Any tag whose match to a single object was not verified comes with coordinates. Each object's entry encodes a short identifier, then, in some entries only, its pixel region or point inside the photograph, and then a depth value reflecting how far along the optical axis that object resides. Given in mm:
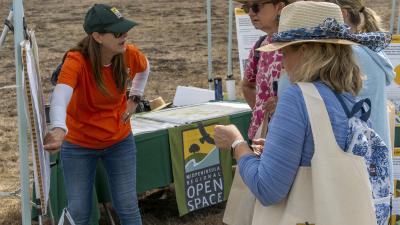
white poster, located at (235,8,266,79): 5086
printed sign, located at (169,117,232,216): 4043
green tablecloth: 3465
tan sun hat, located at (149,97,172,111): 4773
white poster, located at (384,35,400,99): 4145
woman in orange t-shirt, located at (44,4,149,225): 2645
